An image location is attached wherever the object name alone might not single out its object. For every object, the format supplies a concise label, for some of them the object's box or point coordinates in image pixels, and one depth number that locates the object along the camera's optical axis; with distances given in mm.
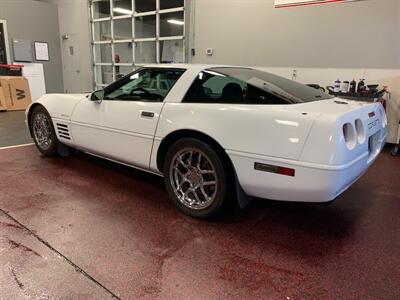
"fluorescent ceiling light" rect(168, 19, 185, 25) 7509
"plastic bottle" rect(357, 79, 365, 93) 4434
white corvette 1799
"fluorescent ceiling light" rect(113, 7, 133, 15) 8541
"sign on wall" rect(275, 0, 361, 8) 5039
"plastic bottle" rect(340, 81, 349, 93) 4565
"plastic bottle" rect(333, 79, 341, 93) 4746
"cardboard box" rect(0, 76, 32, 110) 7680
